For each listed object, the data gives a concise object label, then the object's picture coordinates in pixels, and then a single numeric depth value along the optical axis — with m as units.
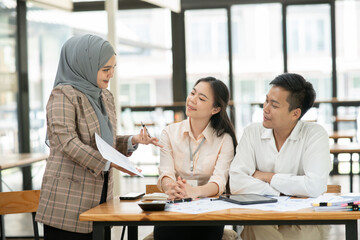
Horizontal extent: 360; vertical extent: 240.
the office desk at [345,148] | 4.62
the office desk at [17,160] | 4.10
